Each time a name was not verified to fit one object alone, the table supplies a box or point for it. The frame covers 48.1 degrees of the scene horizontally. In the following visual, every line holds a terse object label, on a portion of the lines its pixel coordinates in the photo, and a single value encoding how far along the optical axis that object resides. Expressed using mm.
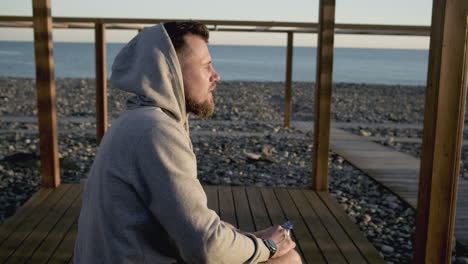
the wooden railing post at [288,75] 8672
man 1507
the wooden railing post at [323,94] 4512
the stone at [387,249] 3893
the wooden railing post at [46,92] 4414
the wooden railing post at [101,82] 6762
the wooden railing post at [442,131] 2252
